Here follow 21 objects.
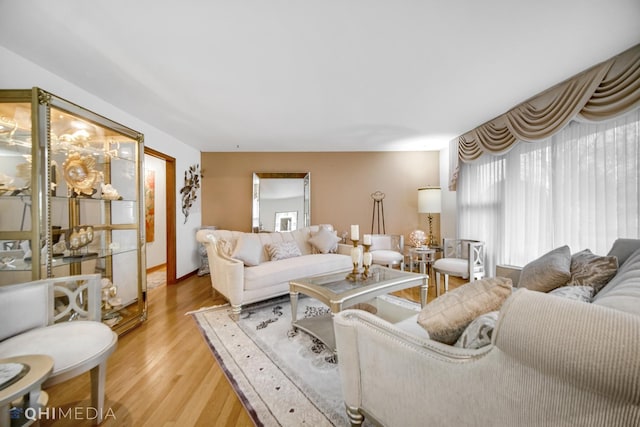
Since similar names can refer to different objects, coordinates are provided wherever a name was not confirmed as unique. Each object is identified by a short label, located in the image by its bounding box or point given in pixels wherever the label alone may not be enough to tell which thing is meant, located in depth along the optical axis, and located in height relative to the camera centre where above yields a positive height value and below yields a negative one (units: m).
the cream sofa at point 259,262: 2.58 -0.64
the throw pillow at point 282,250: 3.35 -0.54
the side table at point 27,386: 0.87 -0.63
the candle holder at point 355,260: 2.46 -0.49
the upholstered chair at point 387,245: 3.98 -0.61
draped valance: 1.88 +0.98
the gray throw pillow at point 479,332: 0.77 -0.40
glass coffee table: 1.95 -0.68
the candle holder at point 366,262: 2.52 -0.53
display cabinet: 1.67 +0.12
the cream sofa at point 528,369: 0.48 -0.41
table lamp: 4.08 +0.18
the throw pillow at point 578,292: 1.07 -0.37
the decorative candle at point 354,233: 2.36 -0.21
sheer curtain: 2.07 +0.19
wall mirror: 4.79 +0.21
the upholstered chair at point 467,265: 3.10 -0.72
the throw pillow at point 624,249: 1.53 -0.25
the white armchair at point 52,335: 1.18 -0.66
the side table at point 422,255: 3.66 -0.67
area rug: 1.36 -1.11
